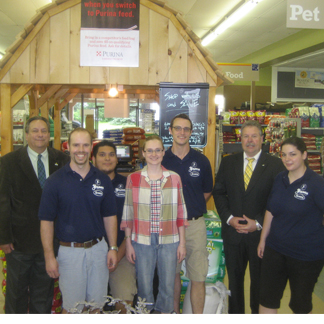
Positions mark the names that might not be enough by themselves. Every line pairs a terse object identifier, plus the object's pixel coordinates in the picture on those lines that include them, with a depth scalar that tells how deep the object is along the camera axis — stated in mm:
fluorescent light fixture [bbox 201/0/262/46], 7291
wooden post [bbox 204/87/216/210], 3715
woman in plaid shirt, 2547
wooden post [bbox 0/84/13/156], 3611
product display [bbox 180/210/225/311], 3244
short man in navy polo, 2871
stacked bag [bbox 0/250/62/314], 3184
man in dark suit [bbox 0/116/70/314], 2740
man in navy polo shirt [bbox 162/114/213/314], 2812
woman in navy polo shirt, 2459
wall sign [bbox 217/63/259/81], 8883
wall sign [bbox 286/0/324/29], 3475
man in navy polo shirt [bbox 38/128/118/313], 2365
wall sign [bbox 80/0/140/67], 3572
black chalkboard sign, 3620
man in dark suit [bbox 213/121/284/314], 2900
